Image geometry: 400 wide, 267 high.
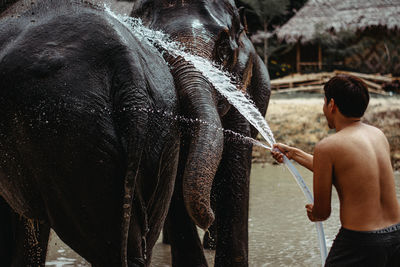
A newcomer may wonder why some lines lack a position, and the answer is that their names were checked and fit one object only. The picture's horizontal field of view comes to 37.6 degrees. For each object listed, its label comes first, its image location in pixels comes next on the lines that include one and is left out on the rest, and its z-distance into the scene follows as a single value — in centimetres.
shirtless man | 223
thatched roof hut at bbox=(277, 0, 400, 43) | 1905
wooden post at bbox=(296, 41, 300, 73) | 2064
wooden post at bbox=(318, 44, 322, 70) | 2003
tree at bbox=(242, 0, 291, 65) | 2209
